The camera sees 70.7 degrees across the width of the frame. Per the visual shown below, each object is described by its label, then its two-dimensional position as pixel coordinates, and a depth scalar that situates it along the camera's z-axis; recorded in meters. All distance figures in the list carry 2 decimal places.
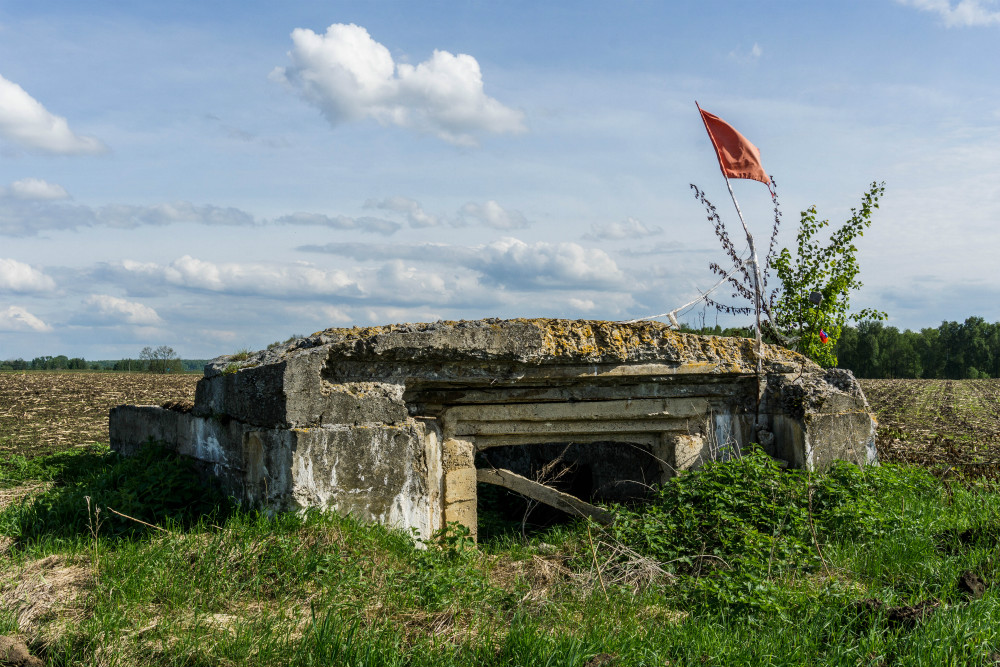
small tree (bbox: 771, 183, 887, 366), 10.06
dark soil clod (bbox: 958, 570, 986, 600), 3.88
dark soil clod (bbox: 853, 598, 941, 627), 3.46
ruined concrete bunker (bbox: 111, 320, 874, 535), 4.45
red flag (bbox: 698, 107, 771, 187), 6.88
